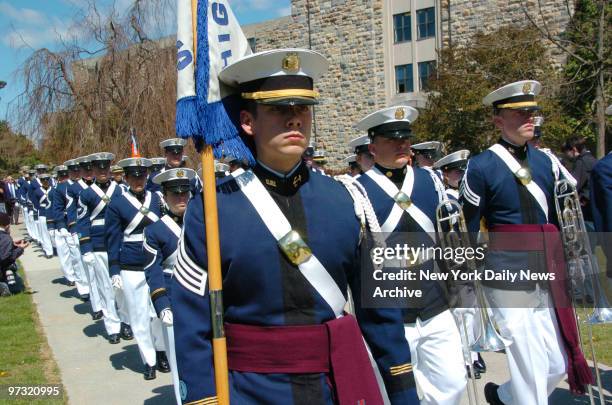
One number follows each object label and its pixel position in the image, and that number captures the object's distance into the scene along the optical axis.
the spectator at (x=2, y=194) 17.54
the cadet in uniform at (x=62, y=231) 13.84
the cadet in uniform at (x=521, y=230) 5.02
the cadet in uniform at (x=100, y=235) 9.41
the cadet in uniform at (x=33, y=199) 21.62
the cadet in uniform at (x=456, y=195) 5.47
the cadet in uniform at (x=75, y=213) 10.60
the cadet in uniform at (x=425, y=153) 9.52
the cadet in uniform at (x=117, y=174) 11.91
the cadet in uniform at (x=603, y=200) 5.60
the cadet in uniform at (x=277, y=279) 2.62
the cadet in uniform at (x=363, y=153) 8.91
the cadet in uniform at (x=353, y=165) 11.29
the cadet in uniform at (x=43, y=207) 19.78
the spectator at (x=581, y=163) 9.82
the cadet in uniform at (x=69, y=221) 12.34
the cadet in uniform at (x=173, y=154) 9.92
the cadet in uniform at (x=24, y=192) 25.06
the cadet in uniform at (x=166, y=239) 6.07
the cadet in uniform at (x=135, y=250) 7.76
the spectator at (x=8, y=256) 12.94
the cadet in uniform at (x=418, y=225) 4.85
